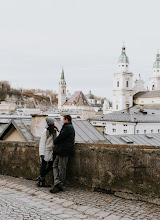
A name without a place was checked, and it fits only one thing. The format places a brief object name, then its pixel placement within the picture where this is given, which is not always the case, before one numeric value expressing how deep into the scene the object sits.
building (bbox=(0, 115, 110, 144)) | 11.02
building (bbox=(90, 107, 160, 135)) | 53.34
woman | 6.64
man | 6.21
